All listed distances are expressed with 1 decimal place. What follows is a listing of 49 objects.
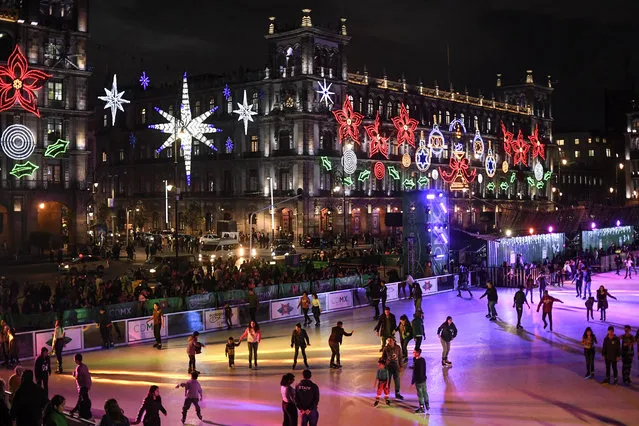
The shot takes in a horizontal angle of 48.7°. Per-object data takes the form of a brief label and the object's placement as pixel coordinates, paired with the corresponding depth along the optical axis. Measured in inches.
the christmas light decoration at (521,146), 3319.4
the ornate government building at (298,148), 3006.9
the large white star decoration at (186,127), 1984.5
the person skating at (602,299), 1085.8
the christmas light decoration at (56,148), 2177.7
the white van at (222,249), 2219.5
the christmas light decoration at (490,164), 3223.9
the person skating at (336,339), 792.9
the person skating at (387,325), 830.6
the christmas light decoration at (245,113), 2422.5
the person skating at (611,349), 731.4
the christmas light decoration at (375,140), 2684.5
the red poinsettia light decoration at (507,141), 3329.2
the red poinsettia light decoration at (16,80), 1802.4
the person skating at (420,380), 633.0
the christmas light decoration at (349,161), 2817.4
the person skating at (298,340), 803.4
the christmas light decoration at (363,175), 3132.4
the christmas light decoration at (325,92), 2938.0
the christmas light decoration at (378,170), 3065.9
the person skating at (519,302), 1038.5
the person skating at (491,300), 1100.7
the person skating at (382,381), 666.8
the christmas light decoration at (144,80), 2236.7
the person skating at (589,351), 753.0
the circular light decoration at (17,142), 1850.4
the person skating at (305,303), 1050.1
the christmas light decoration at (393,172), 3360.7
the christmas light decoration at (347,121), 2659.9
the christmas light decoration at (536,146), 3843.5
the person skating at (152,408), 538.6
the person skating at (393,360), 677.9
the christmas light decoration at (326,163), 2999.5
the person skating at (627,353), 733.9
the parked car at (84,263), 1657.2
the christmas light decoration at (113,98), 1644.9
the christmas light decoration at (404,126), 2724.7
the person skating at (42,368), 675.8
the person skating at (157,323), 922.1
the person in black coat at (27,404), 504.7
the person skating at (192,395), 610.6
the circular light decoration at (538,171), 4182.6
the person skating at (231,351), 807.7
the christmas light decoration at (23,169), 2070.0
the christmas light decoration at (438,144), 2971.0
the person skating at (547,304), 1014.4
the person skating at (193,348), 762.8
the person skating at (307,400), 543.5
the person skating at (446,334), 813.9
